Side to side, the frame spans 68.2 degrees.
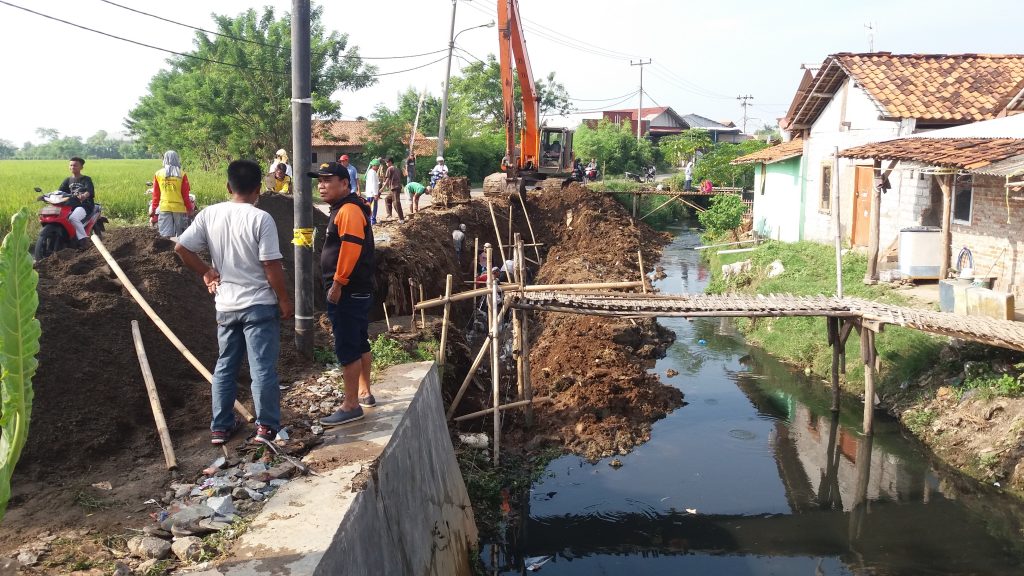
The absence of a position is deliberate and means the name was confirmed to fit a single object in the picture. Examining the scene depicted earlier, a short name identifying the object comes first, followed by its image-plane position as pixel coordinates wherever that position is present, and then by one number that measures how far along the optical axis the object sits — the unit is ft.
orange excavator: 67.87
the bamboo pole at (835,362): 36.65
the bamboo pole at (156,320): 17.52
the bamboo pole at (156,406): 15.49
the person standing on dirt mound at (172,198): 32.07
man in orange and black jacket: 16.83
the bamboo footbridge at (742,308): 30.35
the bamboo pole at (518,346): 32.17
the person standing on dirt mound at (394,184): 56.34
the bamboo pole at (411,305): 32.91
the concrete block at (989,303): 32.19
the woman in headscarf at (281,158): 46.08
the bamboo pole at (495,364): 28.37
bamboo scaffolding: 31.01
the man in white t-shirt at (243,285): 15.76
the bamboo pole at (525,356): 31.89
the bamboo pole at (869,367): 32.68
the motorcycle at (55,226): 30.68
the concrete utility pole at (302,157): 20.54
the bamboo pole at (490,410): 28.87
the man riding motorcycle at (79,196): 31.22
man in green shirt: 62.69
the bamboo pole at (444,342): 28.66
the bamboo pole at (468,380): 28.48
